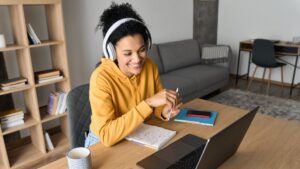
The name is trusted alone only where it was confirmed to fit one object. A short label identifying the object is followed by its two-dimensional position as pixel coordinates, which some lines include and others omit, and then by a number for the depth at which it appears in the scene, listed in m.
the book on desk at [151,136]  1.02
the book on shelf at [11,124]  2.07
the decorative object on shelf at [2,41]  1.94
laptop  0.77
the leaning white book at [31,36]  2.10
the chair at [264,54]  3.67
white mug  0.83
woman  1.04
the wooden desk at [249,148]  0.91
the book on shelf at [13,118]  2.07
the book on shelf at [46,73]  2.21
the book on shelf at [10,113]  2.09
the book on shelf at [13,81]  2.01
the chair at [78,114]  1.24
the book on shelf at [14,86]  2.00
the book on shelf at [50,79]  2.21
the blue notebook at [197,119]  1.21
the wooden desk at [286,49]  3.60
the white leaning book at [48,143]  2.39
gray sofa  3.14
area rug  3.11
